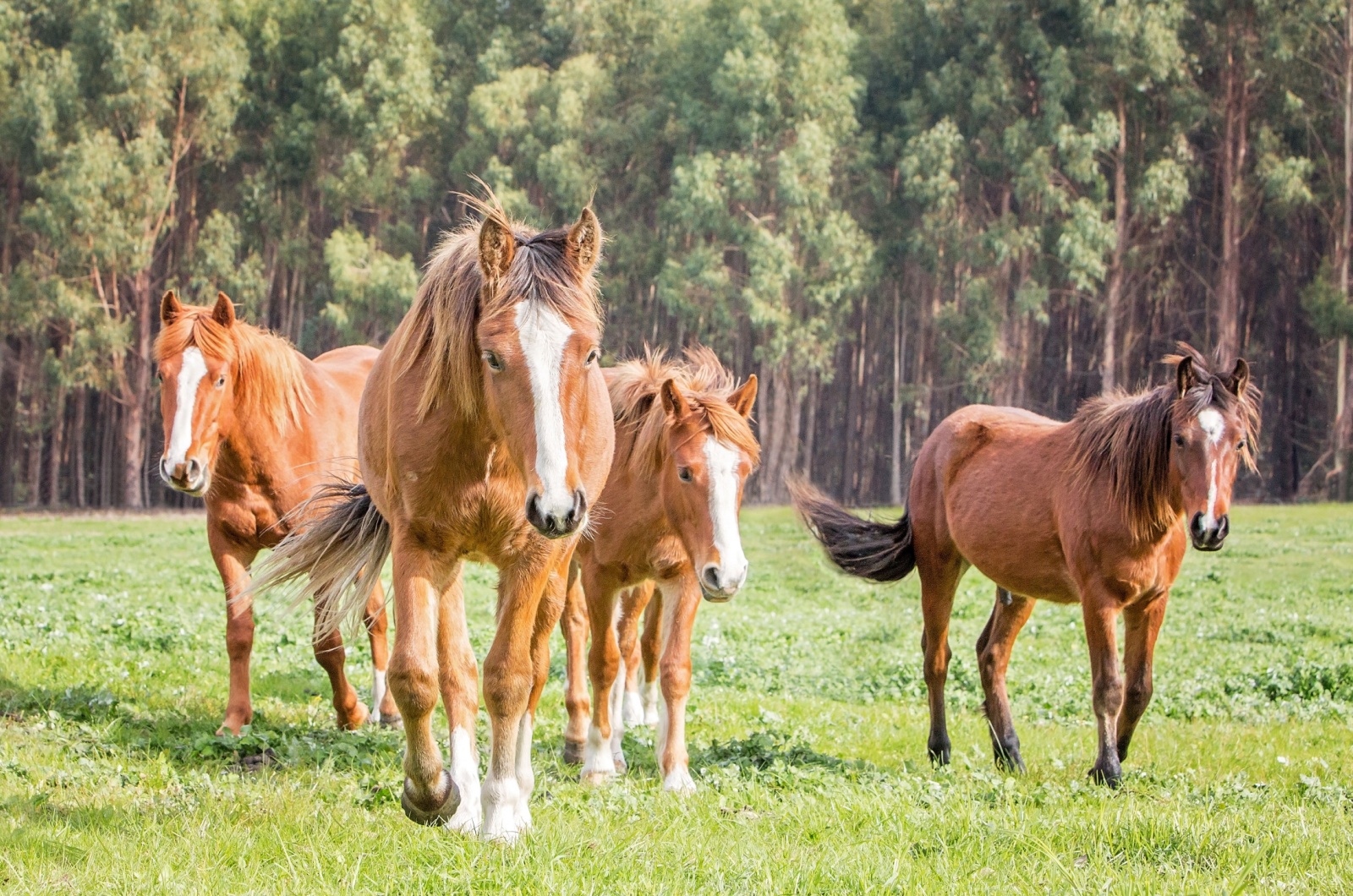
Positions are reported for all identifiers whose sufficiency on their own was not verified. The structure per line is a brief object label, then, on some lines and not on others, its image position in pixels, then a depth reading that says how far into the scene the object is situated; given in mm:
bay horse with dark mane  13328
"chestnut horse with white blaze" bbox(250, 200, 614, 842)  8633
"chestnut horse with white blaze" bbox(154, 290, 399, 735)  14328
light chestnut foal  12367
